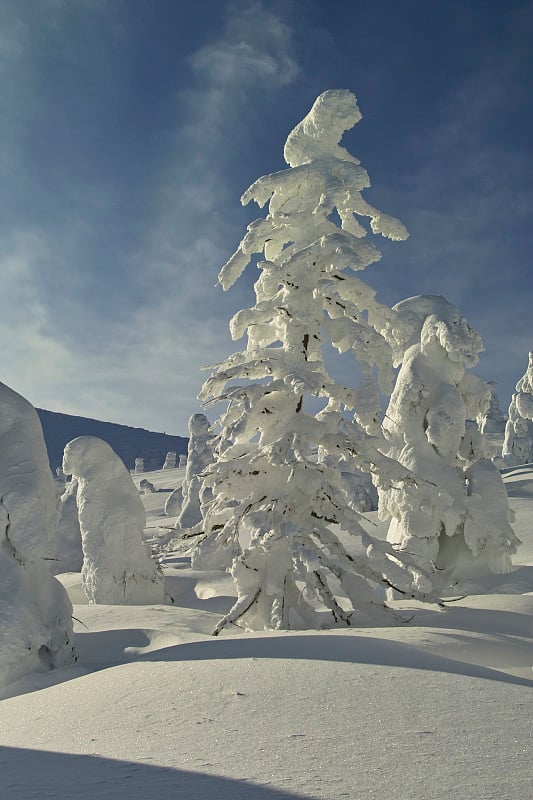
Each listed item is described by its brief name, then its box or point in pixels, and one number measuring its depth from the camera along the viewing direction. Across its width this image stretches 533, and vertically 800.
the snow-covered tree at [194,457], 30.67
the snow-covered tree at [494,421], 53.50
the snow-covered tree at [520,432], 39.75
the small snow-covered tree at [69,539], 14.51
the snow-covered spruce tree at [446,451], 10.91
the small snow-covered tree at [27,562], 5.41
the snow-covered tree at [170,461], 65.31
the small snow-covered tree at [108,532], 10.11
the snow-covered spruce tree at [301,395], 6.80
